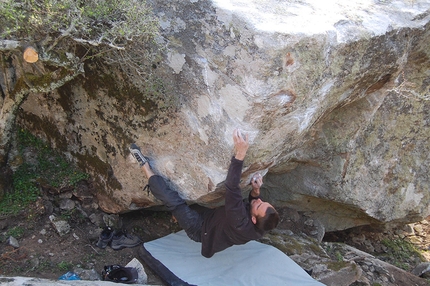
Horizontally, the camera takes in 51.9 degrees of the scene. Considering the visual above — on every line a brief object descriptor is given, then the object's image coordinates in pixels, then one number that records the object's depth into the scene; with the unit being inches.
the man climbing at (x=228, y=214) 175.9
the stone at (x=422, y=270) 269.6
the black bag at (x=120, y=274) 182.7
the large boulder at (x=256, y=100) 170.7
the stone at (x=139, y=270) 192.4
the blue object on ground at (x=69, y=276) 174.9
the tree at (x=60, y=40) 147.7
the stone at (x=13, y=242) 187.3
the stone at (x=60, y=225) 201.5
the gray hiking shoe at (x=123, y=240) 210.0
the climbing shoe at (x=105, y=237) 206.5
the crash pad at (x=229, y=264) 198.7
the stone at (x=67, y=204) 212.8
